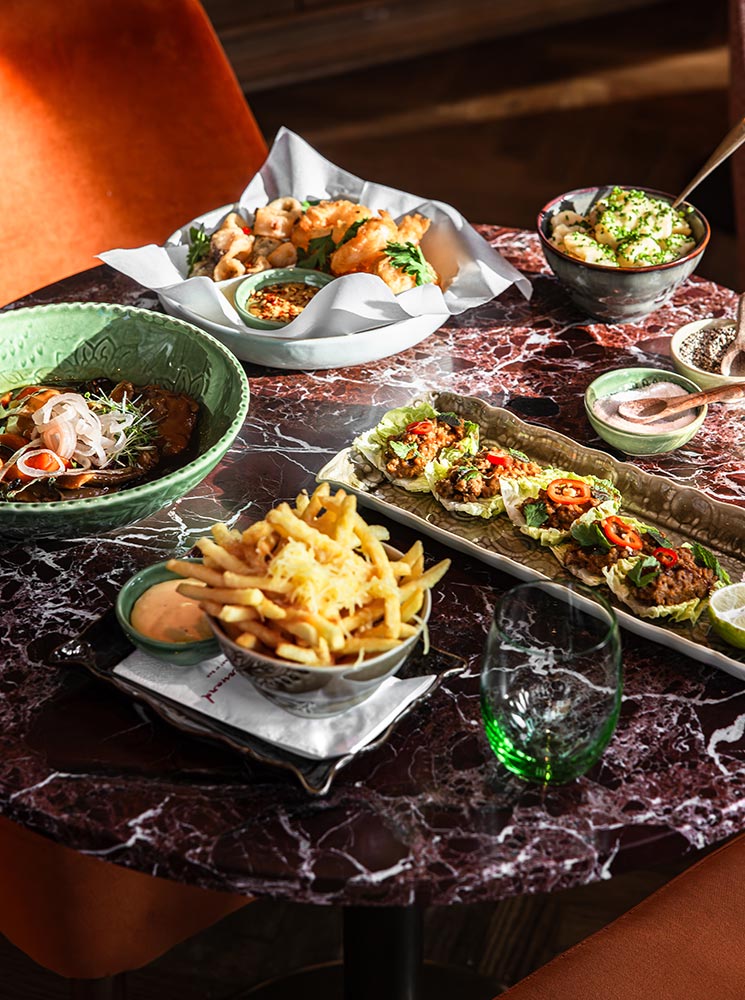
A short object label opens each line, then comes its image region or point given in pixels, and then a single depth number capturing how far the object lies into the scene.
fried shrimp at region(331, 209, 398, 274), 1.96
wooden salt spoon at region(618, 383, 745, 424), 1.71
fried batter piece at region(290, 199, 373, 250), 2.04
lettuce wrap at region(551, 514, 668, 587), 1.41
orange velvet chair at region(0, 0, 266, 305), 2.58
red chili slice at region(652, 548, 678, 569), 1.37
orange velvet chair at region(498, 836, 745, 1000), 1.34
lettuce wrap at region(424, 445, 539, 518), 1.51
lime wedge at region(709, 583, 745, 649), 1.29
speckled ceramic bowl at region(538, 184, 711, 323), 1.91
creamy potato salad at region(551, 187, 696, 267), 1.95
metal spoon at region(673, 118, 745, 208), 1.95
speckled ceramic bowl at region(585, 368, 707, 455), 1.65
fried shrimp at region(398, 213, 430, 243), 2.05
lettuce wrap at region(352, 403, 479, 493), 1.58
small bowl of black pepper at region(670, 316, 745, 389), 1.81
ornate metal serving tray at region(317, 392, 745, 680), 1.44
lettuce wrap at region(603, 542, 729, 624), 1.33
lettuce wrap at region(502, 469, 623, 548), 1.45
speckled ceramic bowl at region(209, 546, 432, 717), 1.11
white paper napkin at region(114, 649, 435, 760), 1.18
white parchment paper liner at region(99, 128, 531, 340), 1.84
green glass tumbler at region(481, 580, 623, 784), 1.14
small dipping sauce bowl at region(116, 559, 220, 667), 1.25
